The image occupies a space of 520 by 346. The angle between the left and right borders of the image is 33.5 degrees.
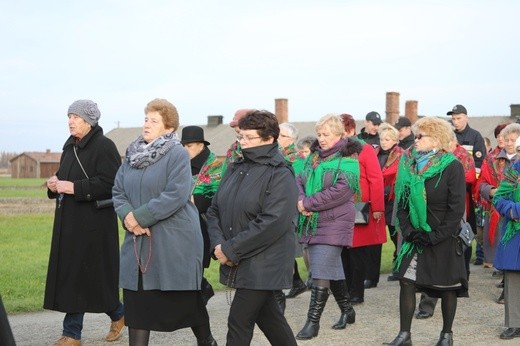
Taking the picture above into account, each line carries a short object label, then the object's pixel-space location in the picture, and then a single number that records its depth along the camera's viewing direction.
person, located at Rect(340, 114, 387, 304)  9.08
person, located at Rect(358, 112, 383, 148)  11.73
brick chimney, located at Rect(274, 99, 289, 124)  68.88
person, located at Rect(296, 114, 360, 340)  7.69
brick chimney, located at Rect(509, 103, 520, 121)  54.64
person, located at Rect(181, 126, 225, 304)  7.60
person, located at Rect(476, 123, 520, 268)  9.28
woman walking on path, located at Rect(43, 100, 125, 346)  7.14
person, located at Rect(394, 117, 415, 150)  11.67
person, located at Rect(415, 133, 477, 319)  8.76
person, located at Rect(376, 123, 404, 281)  10.80
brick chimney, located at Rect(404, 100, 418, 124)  66.81
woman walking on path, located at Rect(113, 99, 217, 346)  5.95
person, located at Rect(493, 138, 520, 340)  7.63
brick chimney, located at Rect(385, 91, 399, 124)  65.44
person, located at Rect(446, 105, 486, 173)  11.27
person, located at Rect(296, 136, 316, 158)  10.91
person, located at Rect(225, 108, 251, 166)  7.59
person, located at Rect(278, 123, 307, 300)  9.36
